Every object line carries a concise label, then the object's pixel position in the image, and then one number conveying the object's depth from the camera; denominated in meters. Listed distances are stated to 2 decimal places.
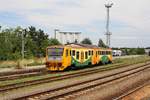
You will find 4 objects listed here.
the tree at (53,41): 54.28
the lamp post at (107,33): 55.84
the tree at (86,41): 81.60
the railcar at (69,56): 23.76
